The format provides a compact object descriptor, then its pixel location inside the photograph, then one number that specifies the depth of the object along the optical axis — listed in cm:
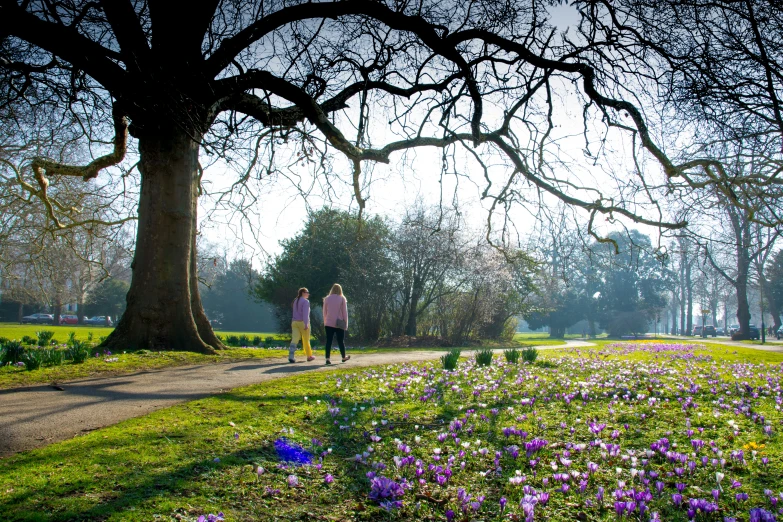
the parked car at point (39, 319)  5822
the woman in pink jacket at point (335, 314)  1097
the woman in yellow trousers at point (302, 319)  1155
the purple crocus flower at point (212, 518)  252
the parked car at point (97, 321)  6109
